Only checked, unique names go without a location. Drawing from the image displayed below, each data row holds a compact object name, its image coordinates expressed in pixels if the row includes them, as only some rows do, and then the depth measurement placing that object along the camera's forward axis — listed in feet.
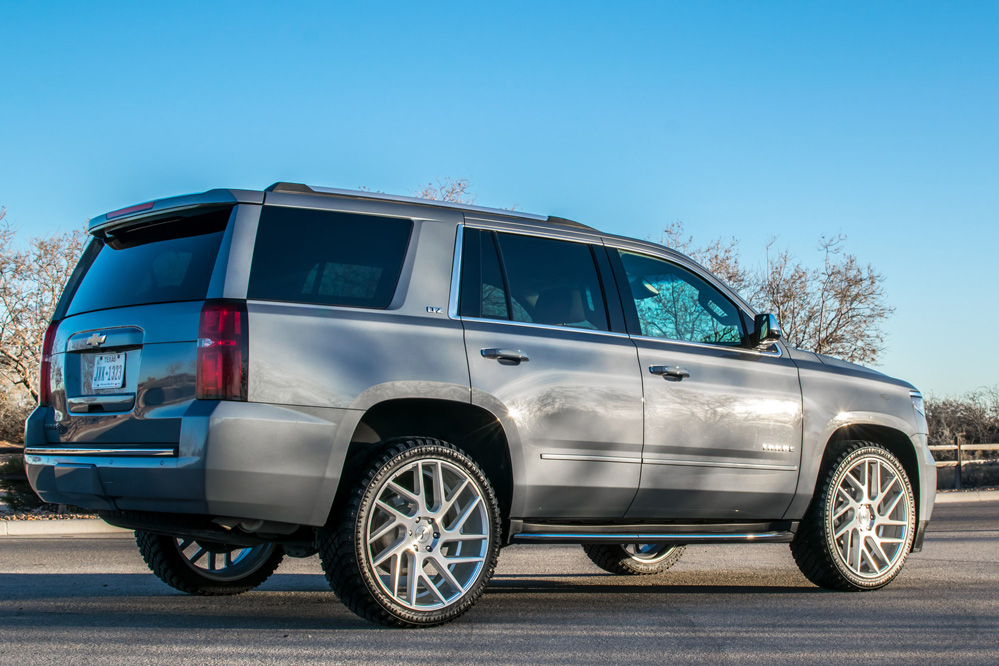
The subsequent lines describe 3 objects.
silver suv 14.42
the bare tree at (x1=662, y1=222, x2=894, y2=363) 120.67
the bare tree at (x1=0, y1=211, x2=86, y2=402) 109.09
